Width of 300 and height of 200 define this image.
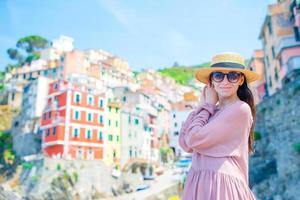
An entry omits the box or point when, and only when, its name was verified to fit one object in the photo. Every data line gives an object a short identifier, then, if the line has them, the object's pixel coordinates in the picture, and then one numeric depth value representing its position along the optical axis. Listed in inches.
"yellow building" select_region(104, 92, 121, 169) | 1553.9
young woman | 101.6
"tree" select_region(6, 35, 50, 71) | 2792.8
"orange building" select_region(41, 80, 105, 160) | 1409.9
